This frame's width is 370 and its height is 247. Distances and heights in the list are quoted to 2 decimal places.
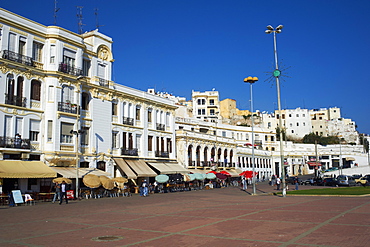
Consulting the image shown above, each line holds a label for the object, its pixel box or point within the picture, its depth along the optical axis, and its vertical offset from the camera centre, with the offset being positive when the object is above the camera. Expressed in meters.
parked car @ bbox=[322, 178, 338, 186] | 54.18 -2.57
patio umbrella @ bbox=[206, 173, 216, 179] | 49.94 -1.20
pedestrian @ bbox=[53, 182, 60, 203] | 27.57 -1.81
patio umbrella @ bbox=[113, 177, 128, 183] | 35.38 -1.08
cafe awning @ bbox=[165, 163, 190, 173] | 47.86 -0.09
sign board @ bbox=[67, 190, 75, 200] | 30.61 -2.07
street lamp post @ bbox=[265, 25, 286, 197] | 31.88 +8.43
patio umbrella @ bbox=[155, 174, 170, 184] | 39.03 -1.11
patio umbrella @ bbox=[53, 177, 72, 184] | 29.81 -0.86
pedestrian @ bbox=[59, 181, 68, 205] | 26.74 -1.51
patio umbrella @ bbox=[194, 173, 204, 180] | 47.66 -1.19
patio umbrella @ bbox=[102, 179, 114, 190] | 32.61 -1.37
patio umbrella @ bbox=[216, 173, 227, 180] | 51.20 -1.32
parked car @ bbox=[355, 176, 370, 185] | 54.22 -2.54
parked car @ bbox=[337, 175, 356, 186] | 52.38 -2.58
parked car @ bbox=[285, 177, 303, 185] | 63.21 -2.59
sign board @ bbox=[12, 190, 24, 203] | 25.15 -1.81
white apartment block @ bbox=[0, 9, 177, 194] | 31.05 +6.27
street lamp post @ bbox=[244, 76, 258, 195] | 35.75 +8.42
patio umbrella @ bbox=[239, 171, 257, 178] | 51.59 -1.12
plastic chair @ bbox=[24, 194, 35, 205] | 26.50 -2.04
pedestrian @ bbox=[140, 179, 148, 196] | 35.67 -2.15
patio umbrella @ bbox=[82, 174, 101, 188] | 30.97 -1.03
